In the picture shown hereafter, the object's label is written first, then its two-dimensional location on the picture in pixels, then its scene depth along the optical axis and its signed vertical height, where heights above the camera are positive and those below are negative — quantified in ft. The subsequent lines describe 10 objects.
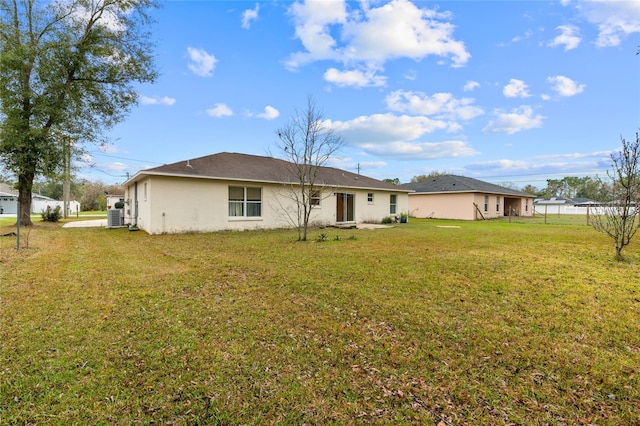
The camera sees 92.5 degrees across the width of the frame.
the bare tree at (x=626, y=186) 22.33 +2.29
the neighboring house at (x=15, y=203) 109.40 +4.03
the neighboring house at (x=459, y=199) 77.51 +4.69
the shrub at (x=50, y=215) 58.59 -0.32
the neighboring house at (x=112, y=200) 85.95 +3.98
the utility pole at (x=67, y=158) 47.60 +8.96
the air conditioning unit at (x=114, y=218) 48.33 -0.67
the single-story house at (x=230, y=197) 38.63 +2.68
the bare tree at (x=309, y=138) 36.42 +9.47
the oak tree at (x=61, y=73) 42.52 +20.97
